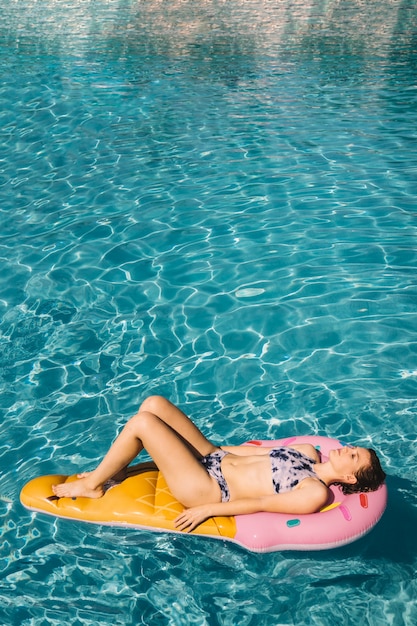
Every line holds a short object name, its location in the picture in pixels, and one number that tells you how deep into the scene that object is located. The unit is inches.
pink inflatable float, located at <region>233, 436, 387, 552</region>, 134.1
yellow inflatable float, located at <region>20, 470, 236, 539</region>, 138.9
